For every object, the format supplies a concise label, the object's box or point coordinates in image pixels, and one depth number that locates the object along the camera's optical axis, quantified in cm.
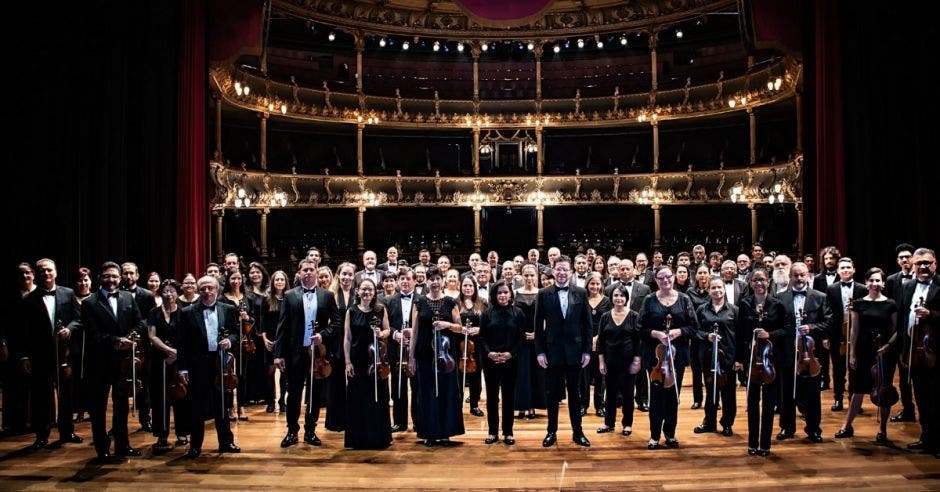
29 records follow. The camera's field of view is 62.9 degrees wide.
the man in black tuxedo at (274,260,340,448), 738
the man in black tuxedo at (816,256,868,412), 779
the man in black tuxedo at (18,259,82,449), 726
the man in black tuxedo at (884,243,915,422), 730
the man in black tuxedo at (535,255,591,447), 715
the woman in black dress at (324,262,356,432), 744
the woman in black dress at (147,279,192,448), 707
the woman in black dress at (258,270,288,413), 879
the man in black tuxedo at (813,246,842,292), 907
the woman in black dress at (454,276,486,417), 744
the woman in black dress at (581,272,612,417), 841
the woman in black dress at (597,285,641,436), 732
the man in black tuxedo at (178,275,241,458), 683
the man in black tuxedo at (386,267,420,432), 760
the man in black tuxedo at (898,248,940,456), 672
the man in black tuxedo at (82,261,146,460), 677
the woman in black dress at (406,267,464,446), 727
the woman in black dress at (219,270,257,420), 818
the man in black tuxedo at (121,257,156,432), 769
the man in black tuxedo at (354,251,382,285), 1036
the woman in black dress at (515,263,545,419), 858
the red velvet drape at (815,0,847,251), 1077
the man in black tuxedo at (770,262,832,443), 707
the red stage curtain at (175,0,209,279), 1101
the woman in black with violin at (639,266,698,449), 707
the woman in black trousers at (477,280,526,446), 720
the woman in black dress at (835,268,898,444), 712
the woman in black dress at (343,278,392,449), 716
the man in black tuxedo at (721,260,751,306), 863
